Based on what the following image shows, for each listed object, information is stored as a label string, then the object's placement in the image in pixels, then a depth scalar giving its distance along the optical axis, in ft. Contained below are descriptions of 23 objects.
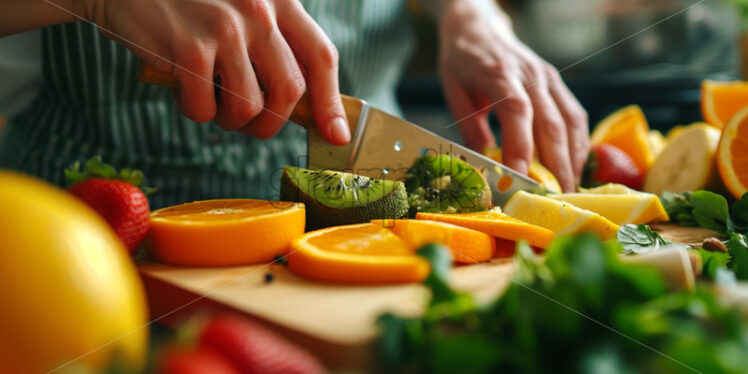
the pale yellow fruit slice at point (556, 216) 1.83
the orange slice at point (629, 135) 2.37
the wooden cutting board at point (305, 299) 1.48
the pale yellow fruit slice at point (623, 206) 1.94
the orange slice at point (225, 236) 1.71
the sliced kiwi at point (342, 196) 1.85
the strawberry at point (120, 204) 1.75
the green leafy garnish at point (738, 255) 1.66
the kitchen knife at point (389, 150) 2.01
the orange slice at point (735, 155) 2.02
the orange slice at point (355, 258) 1.62
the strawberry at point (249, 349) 1.10
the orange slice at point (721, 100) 2.37
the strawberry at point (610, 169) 2.27
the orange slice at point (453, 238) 1.72
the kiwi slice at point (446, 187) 1.93
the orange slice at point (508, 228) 1.76
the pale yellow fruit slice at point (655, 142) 2.45
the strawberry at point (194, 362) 0.99
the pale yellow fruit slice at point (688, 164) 2.11
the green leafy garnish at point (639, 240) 1.78
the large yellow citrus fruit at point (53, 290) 1.18
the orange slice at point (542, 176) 2.13
